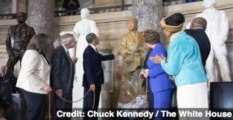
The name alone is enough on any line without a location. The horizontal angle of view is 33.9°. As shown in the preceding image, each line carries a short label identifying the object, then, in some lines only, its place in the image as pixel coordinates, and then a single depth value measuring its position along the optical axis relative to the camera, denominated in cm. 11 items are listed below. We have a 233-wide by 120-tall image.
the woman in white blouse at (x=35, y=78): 429
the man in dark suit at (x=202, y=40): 381
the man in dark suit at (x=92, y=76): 539
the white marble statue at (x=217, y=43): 659
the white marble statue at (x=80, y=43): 715
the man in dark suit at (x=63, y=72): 506
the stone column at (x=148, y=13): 770
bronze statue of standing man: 751
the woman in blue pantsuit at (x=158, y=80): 423
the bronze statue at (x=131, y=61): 632
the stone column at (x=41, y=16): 914
